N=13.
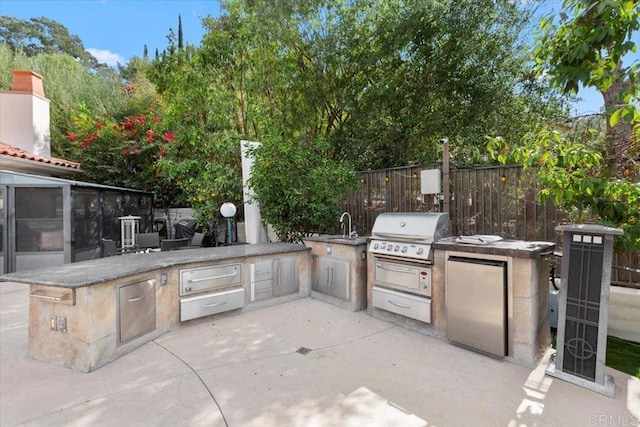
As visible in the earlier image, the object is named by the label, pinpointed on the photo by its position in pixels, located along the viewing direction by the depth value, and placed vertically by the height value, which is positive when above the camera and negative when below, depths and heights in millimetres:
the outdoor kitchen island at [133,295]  2836 -917
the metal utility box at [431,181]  4617 +426
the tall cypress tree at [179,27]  16750 +9770
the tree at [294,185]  5246 +435
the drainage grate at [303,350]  3186 -1421
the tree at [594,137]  2188 +680
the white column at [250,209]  5609 +30
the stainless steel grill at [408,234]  3613 -282
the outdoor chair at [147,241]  7629 -727
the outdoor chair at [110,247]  6316 -719
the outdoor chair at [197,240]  7805 -717
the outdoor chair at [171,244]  6371 -676
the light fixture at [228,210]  5648 +13
